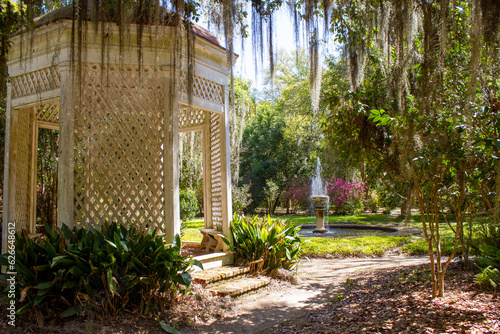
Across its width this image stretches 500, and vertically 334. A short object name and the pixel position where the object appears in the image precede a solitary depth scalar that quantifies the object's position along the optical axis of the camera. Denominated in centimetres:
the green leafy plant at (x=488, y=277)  362
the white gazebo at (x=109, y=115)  448
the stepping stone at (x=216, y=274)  451
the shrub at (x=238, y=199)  1427
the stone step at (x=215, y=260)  513
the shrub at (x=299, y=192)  1902
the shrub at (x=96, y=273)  334
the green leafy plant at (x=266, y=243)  543
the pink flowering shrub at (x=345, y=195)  1727
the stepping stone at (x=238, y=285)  434
